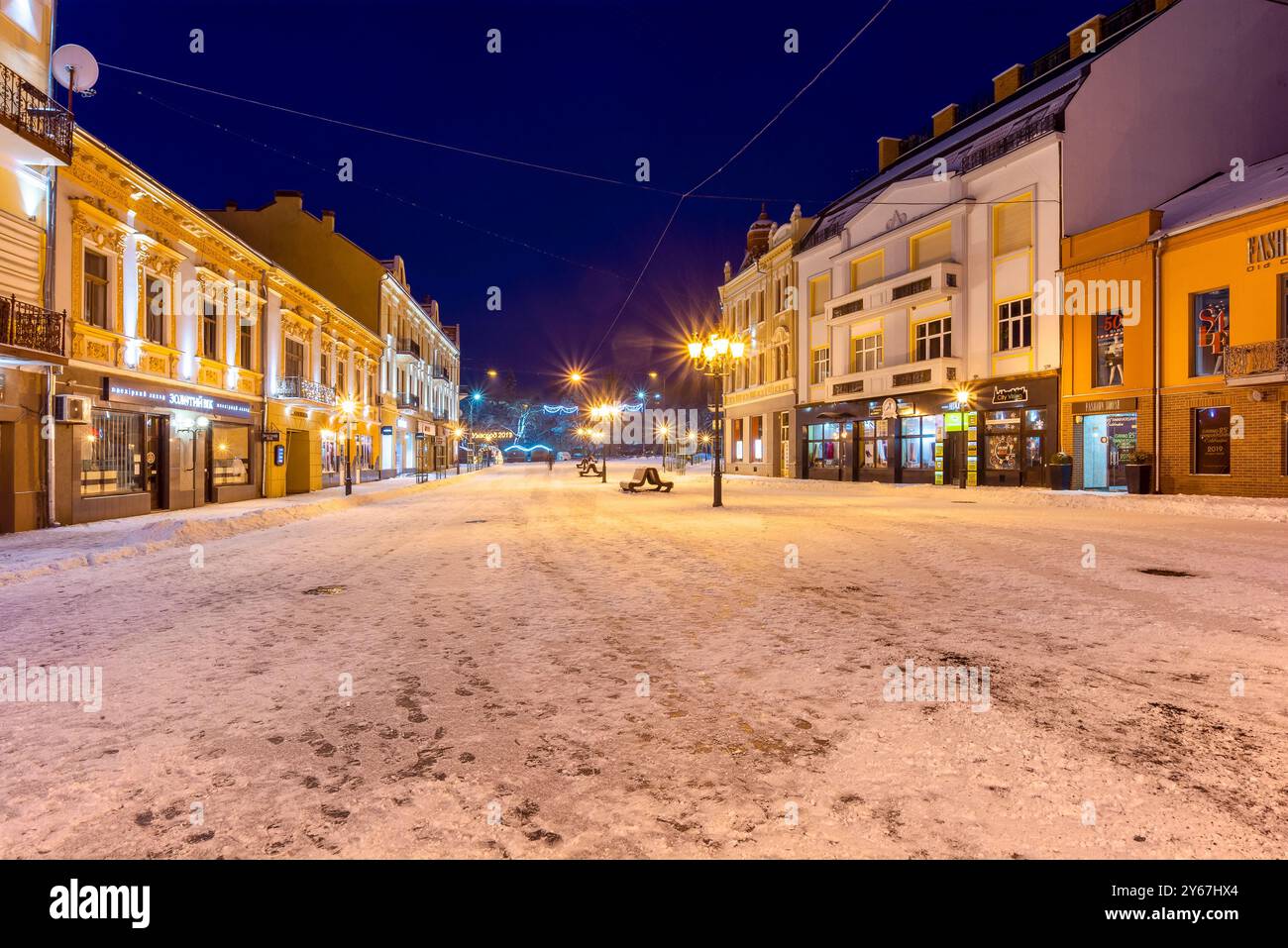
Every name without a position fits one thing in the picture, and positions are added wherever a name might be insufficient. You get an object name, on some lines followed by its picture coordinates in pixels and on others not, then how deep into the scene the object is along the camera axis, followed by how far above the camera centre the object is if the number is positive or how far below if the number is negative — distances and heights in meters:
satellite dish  13.44 +8.18
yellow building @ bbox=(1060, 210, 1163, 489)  21.00 +3.92
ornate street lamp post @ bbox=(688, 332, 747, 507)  20.69 +3.67
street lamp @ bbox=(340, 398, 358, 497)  28.88 +2.50
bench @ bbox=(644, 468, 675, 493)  26.72 -0.60
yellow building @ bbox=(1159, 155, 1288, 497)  17.88 +3.57
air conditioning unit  12.99 +1.11
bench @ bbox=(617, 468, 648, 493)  26.31 -0.75
